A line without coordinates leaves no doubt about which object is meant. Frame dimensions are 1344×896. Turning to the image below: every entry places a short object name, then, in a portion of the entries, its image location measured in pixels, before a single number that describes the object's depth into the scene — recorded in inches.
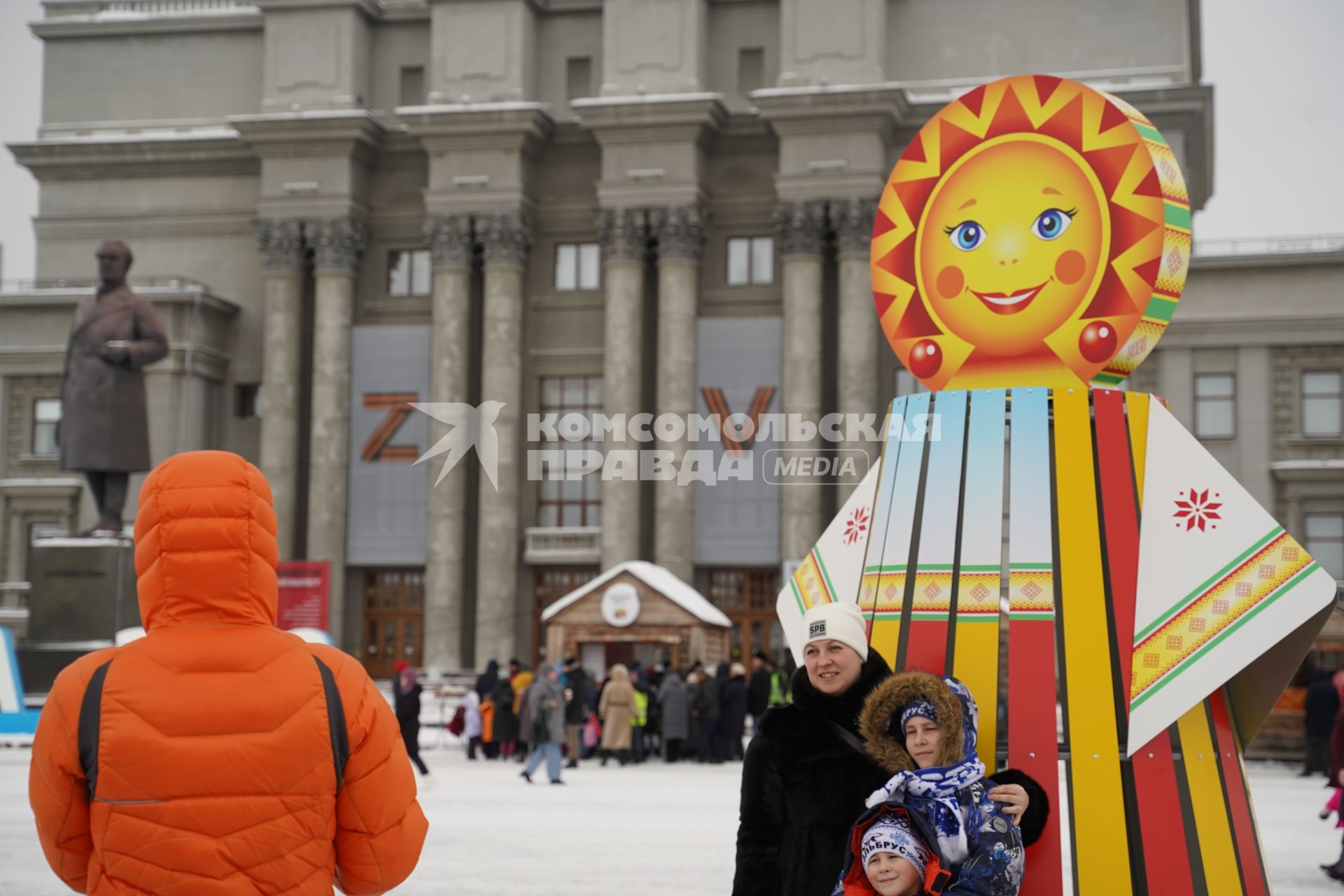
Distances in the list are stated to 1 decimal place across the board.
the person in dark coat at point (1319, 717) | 800.9
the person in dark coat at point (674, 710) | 887.1
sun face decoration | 249.9
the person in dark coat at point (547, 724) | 724.0
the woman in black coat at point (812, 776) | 188.9
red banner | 1531.7
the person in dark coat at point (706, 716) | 880.7
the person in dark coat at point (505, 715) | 893.8
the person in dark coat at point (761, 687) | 933.2
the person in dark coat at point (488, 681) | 972.6
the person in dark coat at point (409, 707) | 674.2
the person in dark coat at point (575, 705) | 840.3
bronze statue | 860.0
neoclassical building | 1528.1
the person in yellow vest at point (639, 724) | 892.6
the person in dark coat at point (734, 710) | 896.3
